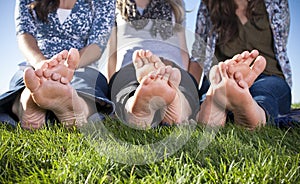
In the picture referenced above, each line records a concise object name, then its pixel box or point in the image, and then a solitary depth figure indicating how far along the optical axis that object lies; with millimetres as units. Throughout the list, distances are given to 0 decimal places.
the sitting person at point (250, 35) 1915
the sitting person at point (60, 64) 1247
